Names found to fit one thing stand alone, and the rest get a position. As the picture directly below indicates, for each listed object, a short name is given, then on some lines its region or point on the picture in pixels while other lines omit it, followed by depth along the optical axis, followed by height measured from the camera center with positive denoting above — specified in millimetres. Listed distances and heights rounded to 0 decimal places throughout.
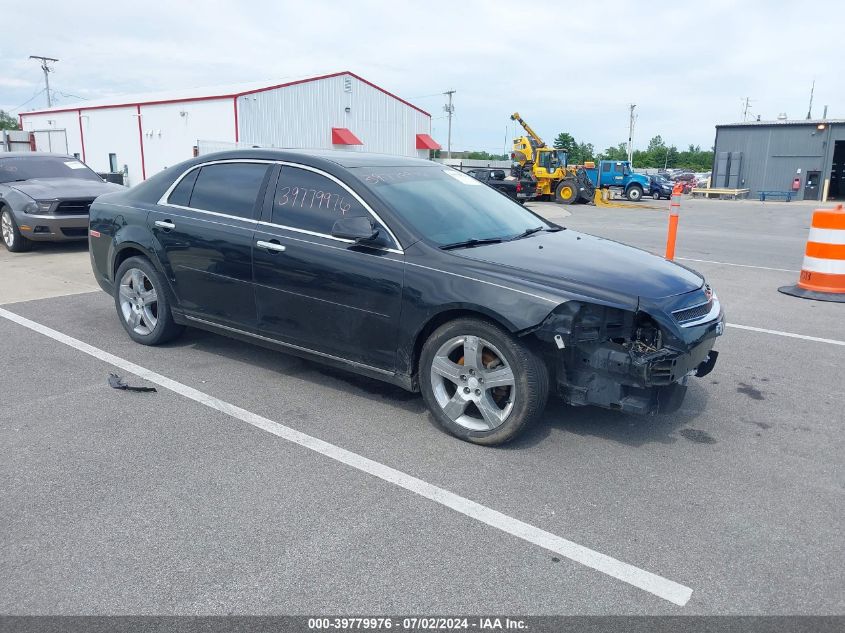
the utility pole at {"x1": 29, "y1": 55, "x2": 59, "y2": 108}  62903 +8824
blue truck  33875 -129
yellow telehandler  29734 +48
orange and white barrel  7812 -917
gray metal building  36281 +1139
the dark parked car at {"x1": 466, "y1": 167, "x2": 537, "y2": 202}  28955 -589
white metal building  28453 +2132
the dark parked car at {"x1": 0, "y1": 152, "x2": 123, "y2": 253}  10109 -589
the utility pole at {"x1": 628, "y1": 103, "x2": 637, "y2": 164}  78625 +5718
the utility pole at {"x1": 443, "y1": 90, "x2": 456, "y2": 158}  74675 +6829
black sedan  3619 -672
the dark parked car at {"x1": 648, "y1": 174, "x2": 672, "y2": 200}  35625 -580
